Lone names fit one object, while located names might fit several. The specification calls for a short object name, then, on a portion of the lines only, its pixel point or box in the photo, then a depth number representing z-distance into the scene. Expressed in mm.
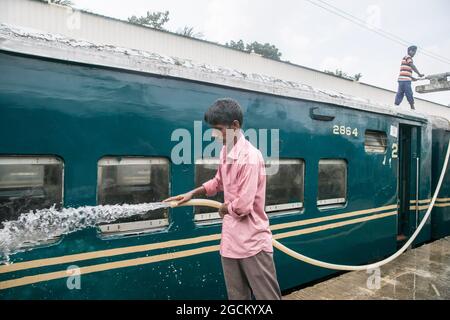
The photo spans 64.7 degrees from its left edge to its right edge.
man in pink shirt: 2227
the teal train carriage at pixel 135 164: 2215
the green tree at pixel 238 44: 38031
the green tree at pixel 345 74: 36569
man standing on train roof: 8109
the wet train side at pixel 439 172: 6910
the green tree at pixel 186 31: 23734
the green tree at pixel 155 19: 28250
